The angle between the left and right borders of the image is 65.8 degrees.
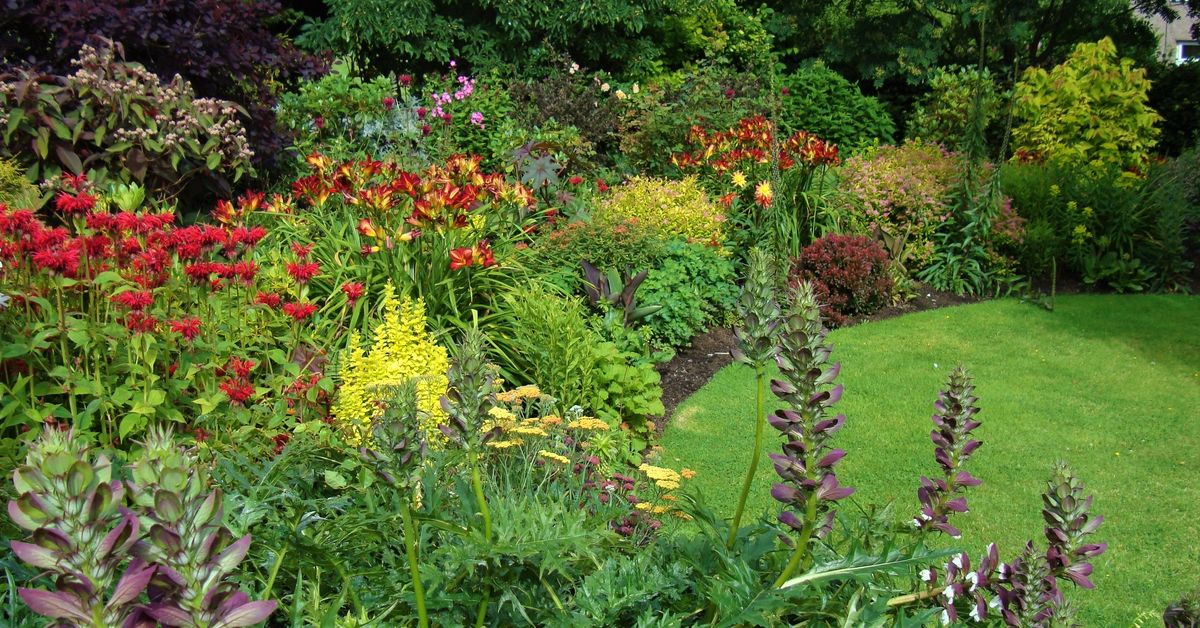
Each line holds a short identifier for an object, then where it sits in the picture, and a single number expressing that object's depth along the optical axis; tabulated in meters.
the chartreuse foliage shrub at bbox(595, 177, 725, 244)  6.86
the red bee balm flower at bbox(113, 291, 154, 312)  3.22
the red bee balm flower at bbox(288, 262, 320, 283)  3.70
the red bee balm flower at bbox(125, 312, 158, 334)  3.30
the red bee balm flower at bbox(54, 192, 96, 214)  3.29
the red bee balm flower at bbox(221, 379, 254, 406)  3.45
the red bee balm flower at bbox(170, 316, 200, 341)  3.34
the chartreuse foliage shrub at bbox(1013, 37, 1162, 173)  9.00
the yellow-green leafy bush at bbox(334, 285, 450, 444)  3.55
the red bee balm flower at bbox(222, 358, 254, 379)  3.53
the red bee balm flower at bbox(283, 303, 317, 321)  3.62
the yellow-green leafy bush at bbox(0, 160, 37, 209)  4.83
